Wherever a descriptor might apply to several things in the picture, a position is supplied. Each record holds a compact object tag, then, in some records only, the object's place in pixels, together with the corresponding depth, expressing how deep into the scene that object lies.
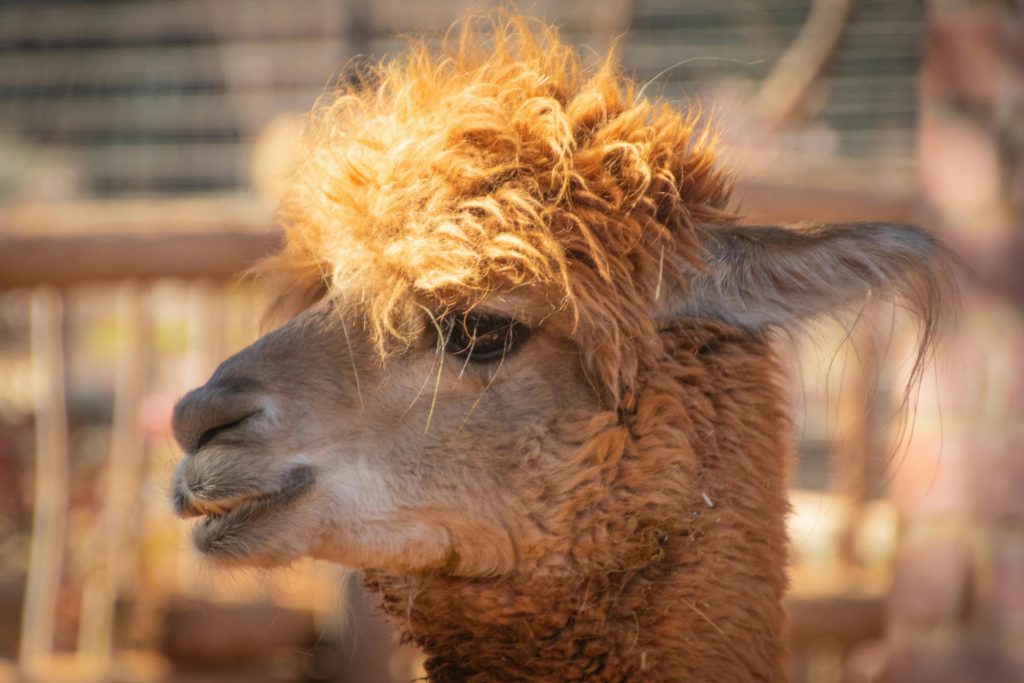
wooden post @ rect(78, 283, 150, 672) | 9.95
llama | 3.75
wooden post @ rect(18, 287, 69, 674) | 9.66
